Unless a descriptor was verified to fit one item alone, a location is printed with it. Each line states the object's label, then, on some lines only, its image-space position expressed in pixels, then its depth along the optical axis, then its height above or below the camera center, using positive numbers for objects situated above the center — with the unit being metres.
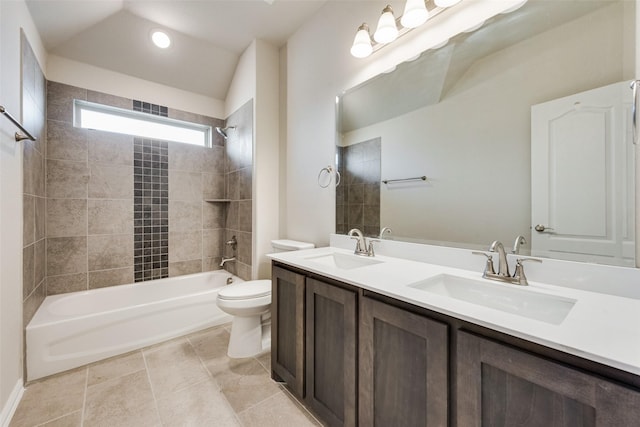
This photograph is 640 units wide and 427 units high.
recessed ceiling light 2.41 +1.69
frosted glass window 2.48 +0.98
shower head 3.05 +1.02
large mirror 0.94 +0.36
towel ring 2.01 +0.33
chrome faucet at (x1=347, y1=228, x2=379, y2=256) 1.66 -0.22
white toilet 1.91 -0.76
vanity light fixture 1.33 +1.08
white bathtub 1.74 -0.87
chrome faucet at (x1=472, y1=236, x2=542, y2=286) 1.03 -0.24
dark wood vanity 0.59 -0.49
